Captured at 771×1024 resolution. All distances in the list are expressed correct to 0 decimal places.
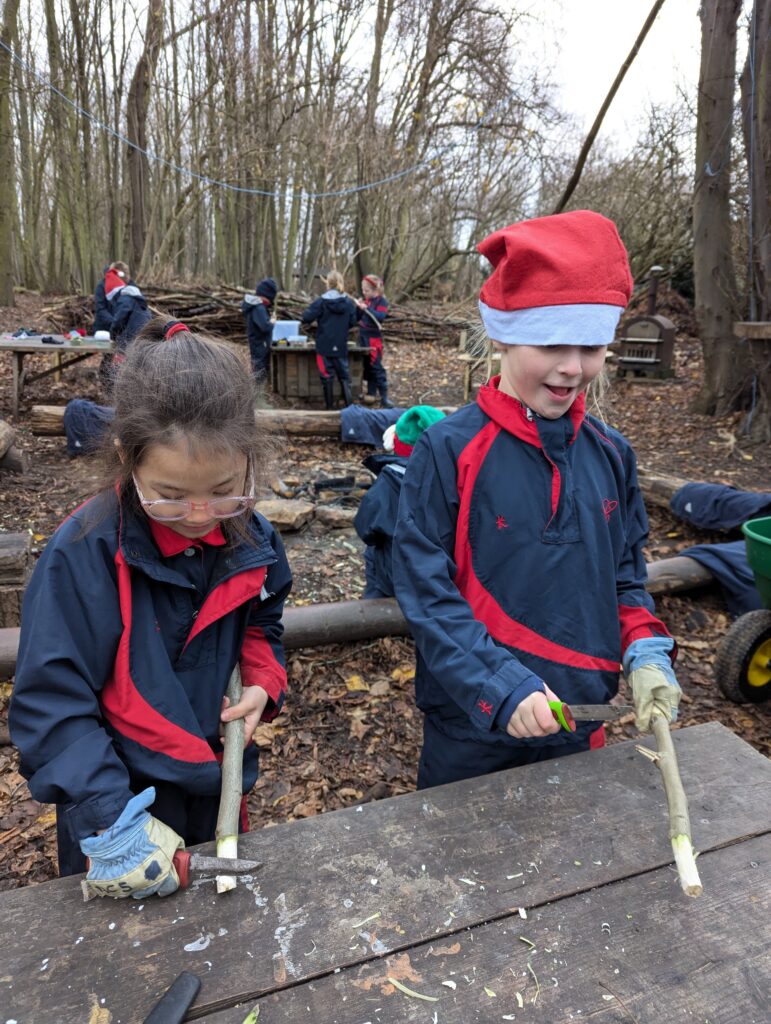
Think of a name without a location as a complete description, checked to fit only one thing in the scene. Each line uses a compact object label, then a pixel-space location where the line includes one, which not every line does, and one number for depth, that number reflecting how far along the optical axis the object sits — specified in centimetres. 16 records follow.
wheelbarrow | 360
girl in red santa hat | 163
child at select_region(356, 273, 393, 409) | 1151
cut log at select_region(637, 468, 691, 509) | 611
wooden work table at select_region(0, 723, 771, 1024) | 115
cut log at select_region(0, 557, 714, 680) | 379
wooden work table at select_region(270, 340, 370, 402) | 1117
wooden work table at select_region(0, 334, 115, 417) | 893
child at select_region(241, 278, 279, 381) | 1088
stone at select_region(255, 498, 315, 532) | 568
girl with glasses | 136
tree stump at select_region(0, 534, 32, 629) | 353
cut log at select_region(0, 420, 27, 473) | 682
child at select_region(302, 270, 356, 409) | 1054
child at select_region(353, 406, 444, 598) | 355
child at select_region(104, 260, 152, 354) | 978
